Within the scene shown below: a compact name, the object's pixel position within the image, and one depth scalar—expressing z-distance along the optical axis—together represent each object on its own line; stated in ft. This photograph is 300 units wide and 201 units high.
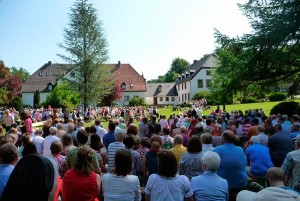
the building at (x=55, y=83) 222.28
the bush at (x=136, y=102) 195.23
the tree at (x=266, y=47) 54.29
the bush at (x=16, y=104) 184.44
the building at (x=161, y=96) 264.72
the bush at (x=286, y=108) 72.43
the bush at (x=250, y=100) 168.08
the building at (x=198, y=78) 231.91
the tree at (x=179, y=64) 384.88
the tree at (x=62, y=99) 147.02
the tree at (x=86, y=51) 116.57
